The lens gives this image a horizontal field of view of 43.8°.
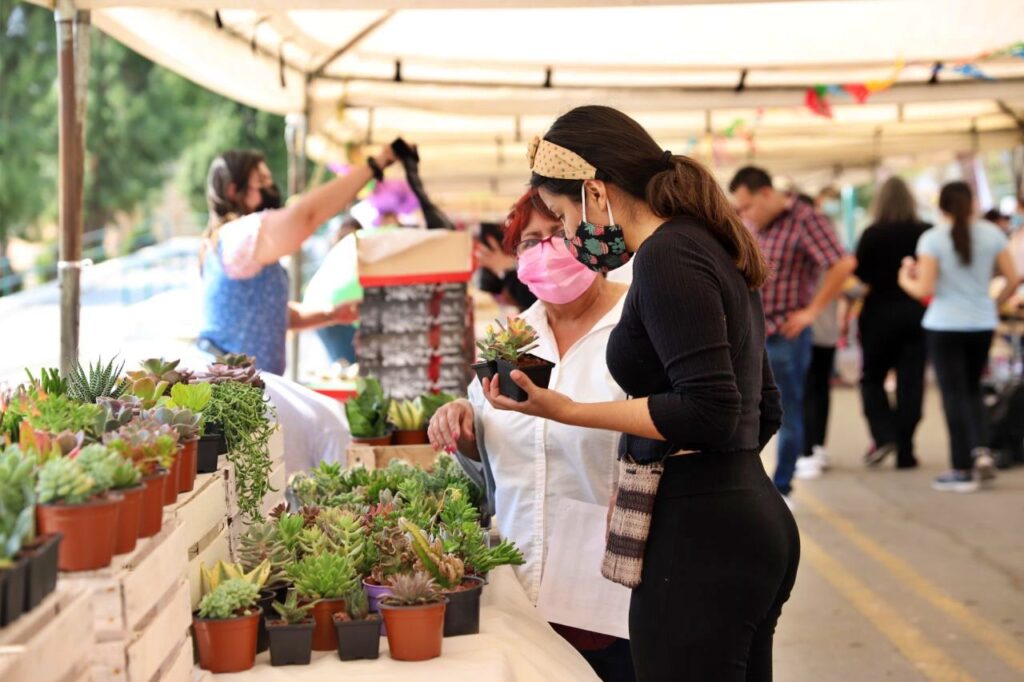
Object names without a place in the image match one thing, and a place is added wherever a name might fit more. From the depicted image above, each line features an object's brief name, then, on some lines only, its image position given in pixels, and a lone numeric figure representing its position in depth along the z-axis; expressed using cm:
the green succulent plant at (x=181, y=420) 238
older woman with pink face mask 319
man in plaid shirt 759
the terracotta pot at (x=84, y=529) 171
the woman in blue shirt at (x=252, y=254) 470
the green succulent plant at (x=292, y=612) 237
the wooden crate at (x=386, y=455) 439
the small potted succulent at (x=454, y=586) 252
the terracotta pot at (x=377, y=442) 451
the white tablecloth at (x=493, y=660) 229
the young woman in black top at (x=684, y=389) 230
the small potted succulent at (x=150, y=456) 197
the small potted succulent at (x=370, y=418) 451
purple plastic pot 247
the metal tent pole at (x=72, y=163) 374
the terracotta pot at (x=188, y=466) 235
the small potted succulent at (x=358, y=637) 237
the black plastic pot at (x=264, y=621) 241
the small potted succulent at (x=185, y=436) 235
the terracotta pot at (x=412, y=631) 235
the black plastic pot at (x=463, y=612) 252
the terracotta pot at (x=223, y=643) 229
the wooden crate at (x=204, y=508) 236
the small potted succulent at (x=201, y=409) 262
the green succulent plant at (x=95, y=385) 262
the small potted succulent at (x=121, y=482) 182
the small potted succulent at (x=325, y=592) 244
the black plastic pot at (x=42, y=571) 158
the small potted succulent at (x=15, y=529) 153
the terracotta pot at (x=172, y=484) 219
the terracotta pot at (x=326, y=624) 244
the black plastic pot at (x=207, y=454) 262
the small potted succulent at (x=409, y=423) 461
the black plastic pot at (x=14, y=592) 152
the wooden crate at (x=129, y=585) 178
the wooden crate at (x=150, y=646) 179
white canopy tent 573
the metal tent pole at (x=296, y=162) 681
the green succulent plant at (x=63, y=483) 173
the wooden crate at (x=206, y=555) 237
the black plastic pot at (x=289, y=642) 234
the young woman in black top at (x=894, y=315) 919
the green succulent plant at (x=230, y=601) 230
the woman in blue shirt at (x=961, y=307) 820
